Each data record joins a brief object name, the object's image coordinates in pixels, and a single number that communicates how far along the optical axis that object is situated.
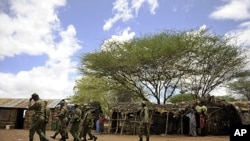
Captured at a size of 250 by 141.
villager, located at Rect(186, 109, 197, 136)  13.61
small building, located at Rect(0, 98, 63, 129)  17.77
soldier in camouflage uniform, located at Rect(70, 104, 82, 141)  7.81
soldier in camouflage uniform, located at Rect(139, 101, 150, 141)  8.66
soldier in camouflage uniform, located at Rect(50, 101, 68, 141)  9.25
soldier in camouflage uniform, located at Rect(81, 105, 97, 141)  8.75
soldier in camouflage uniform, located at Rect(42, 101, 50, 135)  6.93
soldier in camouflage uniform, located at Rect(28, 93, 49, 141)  6.68
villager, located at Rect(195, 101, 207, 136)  13.43
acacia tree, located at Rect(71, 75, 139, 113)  28.16
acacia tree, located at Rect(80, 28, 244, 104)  15.51
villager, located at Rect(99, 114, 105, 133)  15.86
